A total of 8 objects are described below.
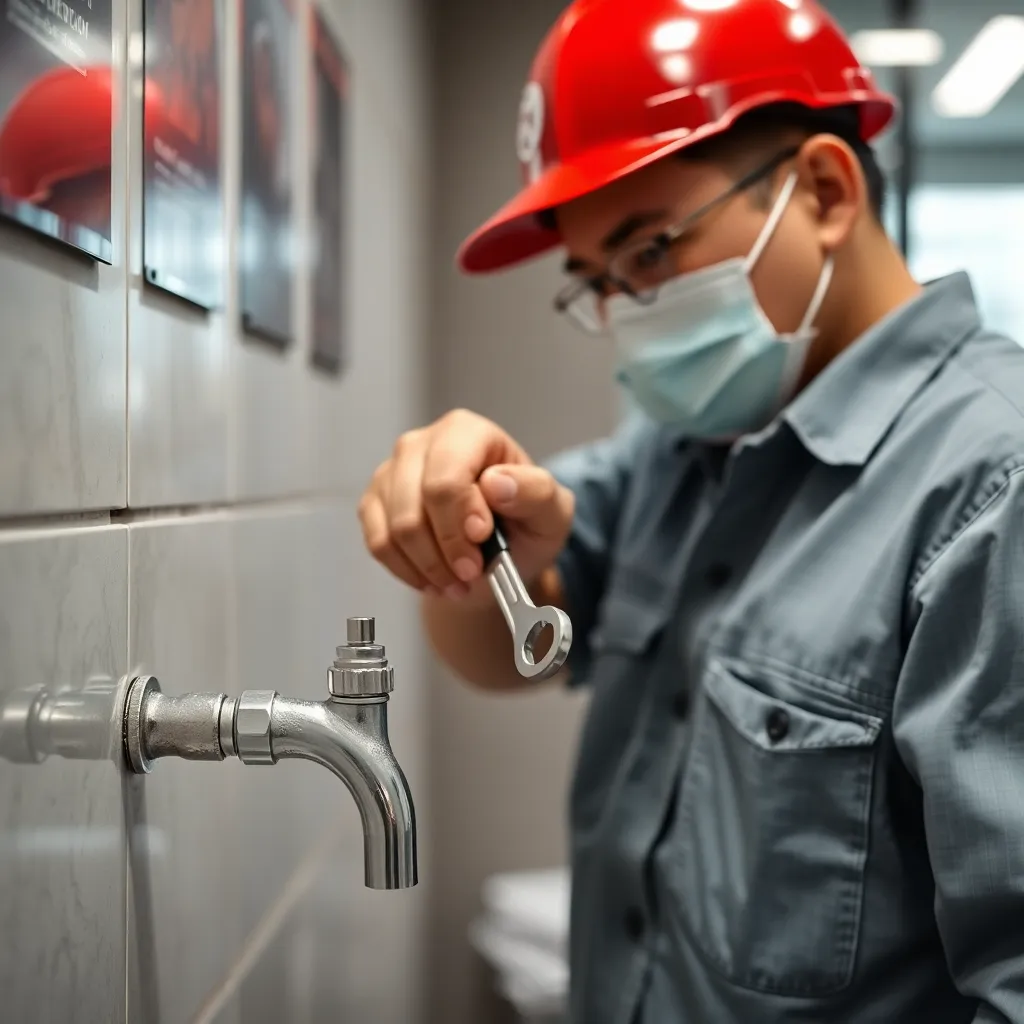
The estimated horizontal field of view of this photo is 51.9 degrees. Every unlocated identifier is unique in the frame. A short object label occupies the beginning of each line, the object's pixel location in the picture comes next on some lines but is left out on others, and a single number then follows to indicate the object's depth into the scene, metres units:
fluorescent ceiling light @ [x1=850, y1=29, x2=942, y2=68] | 2.19
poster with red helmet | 0.40
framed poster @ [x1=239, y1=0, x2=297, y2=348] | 0.76
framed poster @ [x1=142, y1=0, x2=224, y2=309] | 0.56
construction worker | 0.61
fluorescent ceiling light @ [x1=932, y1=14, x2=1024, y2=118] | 2.21
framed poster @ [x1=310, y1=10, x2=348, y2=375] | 1.01
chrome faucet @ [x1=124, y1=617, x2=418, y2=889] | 0.51
